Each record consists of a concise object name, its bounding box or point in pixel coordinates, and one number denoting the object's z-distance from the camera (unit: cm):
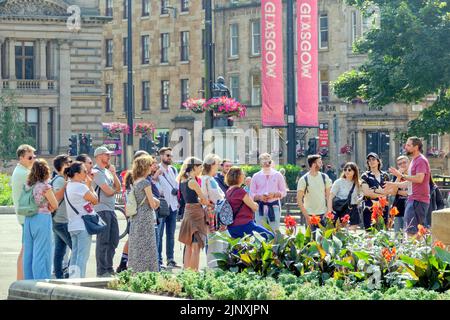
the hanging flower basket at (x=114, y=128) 7656
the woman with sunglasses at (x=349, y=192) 2180
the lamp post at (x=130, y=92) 5275
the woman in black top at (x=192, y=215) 2023
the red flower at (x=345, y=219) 1587
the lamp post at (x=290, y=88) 4134
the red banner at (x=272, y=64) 4356
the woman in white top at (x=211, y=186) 2006
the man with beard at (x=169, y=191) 2200
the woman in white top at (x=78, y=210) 1758
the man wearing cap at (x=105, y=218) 1938
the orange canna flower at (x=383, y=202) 1647
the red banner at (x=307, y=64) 4228
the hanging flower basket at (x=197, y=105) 4169
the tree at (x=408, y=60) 4450
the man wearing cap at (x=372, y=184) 2197
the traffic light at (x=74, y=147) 5738
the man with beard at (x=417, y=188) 2027
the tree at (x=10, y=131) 6631
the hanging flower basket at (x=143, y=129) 7706
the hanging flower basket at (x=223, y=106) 3934
